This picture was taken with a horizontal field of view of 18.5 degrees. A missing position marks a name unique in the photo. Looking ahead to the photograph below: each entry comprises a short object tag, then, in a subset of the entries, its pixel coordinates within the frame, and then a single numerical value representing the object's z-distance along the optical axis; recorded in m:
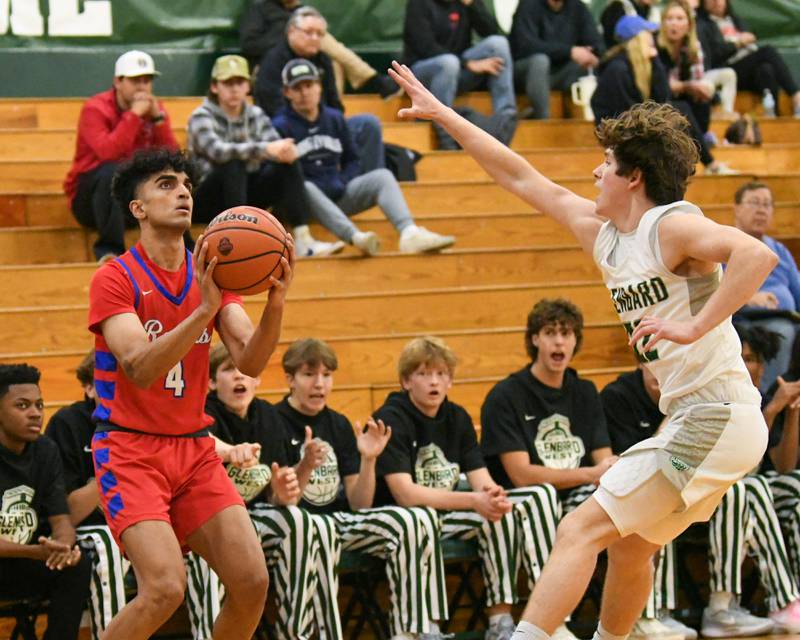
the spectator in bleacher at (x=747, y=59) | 18.98
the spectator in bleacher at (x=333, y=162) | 14.10
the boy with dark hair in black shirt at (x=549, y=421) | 10.77
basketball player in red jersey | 7.53
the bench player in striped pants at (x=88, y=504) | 9.27
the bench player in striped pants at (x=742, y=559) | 10.69
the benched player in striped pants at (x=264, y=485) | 9.59
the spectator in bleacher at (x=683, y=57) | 17.12
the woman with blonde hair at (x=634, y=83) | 16.43
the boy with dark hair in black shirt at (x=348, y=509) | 9.85
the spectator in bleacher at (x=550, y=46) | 17.59
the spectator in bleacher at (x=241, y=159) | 13.40
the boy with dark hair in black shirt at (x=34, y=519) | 9.15
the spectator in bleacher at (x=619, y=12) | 18.72
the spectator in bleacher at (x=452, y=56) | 16.70
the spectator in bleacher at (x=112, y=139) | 13.10
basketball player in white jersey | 7.23
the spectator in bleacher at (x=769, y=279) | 13.33
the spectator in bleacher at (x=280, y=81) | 15.05
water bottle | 18.99
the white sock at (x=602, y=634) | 8.10
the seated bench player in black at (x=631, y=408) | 11.41
